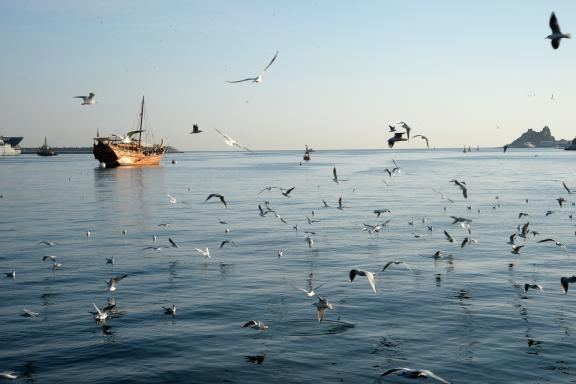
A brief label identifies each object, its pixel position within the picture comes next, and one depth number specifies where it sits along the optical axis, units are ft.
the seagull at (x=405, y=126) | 66.85
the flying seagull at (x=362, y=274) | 42.80
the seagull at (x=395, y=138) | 60.89
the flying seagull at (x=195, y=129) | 76.07
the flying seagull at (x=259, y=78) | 61.78
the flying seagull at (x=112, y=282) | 52.03
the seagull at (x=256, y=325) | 47.38
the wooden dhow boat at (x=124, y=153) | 398.21
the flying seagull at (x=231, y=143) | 62.69
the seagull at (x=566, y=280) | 47.95
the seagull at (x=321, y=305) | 47.07
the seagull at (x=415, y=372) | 32.09
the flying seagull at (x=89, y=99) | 91.97
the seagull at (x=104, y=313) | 49.95
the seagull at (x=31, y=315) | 53.11
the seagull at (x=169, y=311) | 54.05
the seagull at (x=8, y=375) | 36.88
